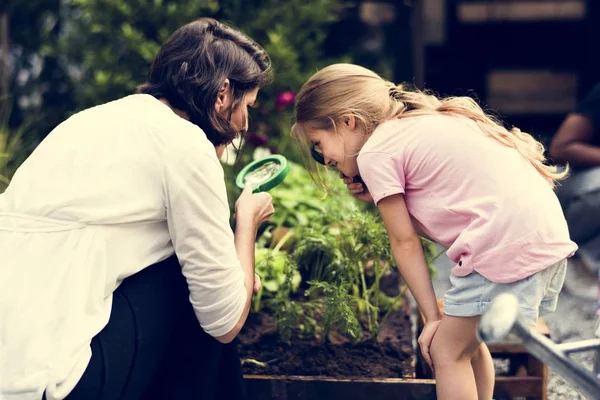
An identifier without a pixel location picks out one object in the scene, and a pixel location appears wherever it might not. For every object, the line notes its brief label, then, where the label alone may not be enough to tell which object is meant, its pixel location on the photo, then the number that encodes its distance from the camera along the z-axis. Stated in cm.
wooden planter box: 259
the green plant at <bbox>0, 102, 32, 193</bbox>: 391
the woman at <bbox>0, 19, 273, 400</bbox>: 196
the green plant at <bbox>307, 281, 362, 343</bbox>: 259
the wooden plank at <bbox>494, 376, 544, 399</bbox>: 275
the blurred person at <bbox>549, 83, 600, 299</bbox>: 414
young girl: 225
